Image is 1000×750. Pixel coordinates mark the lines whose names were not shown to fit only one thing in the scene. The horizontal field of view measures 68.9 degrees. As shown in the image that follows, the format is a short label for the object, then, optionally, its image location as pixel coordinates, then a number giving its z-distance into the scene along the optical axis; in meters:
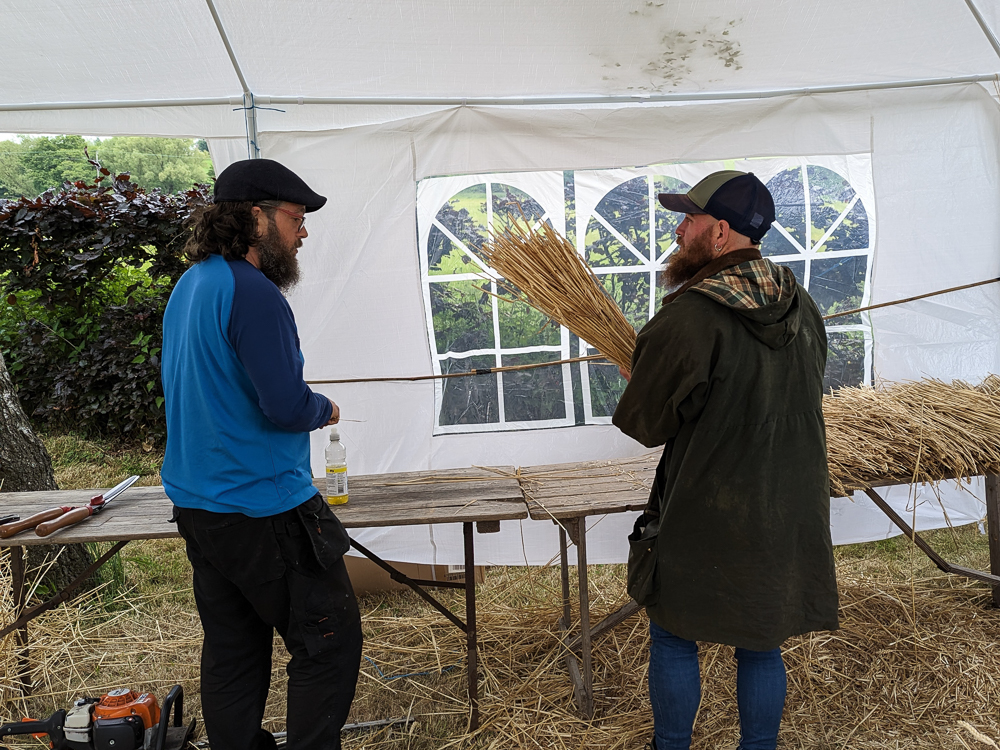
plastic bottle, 2.42
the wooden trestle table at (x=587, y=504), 2.38
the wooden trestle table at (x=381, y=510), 2.27
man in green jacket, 1.64
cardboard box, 3.45
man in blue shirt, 1.63
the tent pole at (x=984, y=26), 2.65
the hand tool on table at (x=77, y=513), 2.27
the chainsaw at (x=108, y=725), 2.10
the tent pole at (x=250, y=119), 2.94
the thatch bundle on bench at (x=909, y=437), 2.48
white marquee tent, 2.72
